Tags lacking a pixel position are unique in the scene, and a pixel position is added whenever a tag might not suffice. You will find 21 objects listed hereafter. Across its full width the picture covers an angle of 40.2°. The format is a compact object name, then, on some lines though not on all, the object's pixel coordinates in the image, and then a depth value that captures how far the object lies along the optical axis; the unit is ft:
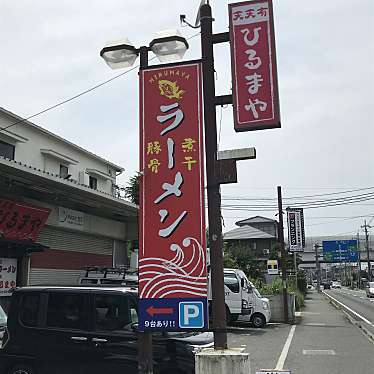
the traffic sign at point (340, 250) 216.78
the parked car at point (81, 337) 23.62
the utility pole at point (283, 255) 75.00
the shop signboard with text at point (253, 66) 18.21
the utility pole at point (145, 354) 19.62
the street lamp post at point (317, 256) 240.77
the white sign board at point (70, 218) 50.26
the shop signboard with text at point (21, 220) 41.78
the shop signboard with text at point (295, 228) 99.14
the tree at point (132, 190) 112.57
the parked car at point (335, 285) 367.70
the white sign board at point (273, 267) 90.20
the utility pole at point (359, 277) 298.56
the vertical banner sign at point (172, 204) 18.52
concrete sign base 16.60
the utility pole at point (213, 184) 18.07
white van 67.77
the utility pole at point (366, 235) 261.85
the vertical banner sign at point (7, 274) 44.01
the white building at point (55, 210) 42.29
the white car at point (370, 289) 181.02
